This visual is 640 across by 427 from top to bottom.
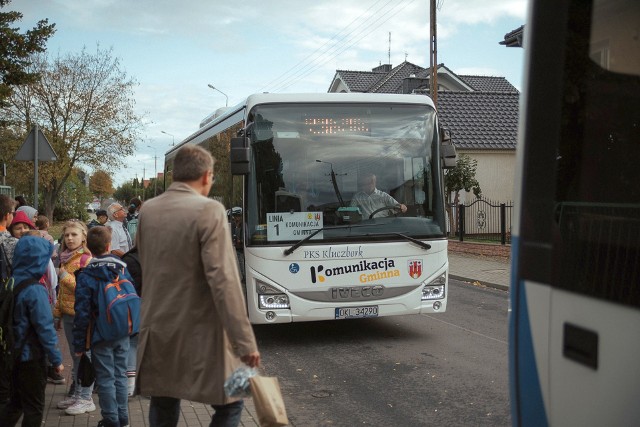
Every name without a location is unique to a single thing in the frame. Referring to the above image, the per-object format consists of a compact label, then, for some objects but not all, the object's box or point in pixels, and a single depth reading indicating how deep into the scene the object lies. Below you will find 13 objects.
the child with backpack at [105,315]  5.07
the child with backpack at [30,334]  4.79
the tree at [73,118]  42.03
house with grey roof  31.09
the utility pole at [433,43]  23.14
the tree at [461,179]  26.81
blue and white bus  2.31
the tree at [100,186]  73.14
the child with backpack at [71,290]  5.94
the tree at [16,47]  22.09
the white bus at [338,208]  9.01
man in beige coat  3.59
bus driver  9.18
